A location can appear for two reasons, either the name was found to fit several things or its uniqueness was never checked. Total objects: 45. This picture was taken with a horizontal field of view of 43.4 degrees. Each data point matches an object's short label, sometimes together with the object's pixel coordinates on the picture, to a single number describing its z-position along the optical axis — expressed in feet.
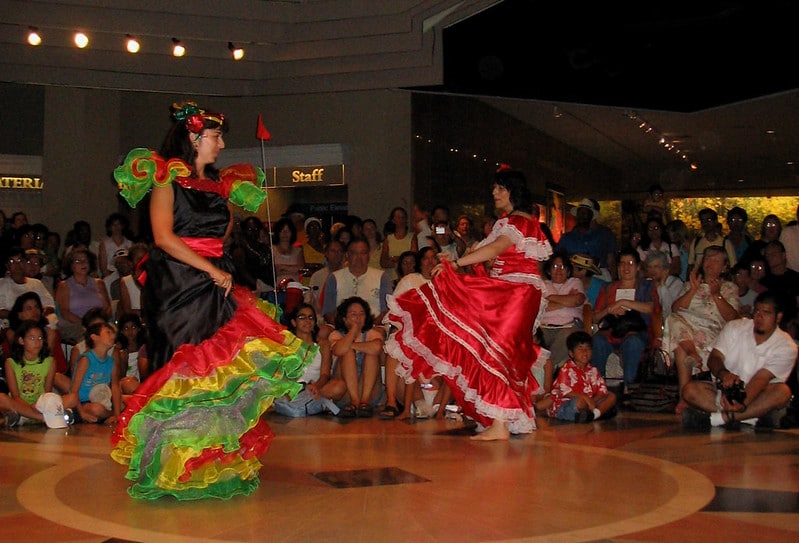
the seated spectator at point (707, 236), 32.22
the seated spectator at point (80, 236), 35.12
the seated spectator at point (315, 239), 36.76
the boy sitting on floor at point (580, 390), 23.79
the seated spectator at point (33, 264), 29.53
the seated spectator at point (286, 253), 31.71
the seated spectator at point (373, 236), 34.08
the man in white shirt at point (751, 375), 22.30
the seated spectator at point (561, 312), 27.58
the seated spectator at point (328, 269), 31.42
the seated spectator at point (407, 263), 28.63
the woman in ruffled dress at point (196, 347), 13.74
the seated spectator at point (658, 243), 32.09
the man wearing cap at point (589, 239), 34.45
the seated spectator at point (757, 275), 27.73
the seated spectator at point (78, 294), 29.48
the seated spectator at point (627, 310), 27.04
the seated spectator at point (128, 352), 26.03
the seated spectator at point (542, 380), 24.81
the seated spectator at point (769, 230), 29.54
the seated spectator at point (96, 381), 24.49
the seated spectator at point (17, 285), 28.32
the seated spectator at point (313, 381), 25.16
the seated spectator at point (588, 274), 29.55
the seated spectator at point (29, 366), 24.09
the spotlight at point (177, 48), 39.11
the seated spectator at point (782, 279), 26.48
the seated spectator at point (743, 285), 27.30
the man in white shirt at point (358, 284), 28.71
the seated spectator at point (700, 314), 25.41
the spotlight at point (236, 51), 39.45
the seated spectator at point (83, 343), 25.60
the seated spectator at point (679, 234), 34.93
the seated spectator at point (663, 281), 27.96
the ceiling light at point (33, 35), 38.06
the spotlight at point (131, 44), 38.91
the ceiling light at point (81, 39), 38.34
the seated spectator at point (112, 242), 35.35
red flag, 17.19
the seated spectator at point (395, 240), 33.53
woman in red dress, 20.11
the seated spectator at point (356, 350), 25.31
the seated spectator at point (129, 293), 30.32
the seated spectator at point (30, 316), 25.62
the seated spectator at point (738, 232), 31.42
